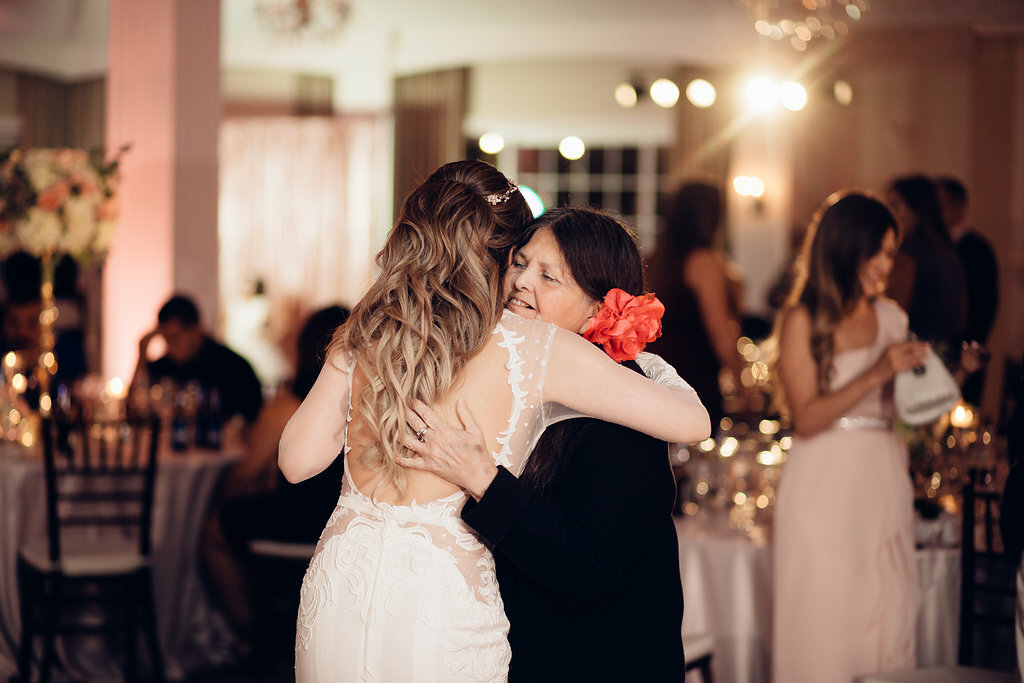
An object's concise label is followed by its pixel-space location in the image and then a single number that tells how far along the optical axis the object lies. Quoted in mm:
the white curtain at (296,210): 10719
